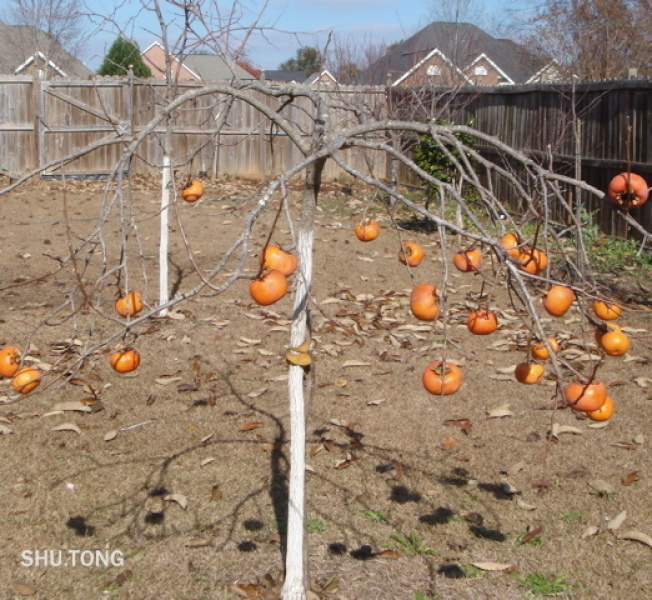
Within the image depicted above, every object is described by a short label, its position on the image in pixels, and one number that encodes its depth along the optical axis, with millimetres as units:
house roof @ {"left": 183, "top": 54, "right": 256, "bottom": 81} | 29159
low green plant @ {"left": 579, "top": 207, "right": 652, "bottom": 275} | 9023
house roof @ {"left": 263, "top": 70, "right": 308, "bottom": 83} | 39569
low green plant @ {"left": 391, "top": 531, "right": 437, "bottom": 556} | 3686
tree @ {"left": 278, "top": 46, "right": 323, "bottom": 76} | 30644
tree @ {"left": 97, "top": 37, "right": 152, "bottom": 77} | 19330
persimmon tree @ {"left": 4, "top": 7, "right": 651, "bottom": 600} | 2328
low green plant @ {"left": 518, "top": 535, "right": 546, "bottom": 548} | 3762
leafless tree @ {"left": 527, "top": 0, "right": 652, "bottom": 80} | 16609
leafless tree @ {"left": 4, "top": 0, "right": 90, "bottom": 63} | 24219
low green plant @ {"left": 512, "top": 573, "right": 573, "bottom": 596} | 3396
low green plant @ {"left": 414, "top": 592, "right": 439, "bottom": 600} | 3318
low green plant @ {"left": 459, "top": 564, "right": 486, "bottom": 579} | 3508
